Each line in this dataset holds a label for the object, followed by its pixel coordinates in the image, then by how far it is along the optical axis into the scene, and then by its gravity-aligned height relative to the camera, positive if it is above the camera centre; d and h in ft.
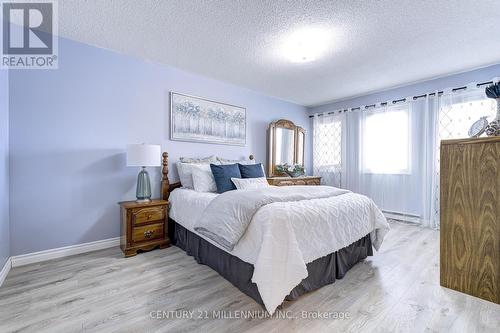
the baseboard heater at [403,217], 12.37 -2.95
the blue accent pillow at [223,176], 9.48 -0.52
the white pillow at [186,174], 9.98 -0.46
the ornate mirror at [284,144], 14.57 +1.38
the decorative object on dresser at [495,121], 5.58 +1.09
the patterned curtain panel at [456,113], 10.30 +2.44
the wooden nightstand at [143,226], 8.20 -2.37
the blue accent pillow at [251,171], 10.53 -0.33
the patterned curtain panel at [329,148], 15.64 +1.21
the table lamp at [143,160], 8.38 +0.13
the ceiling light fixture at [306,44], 7.59 +4.42
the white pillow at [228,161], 11.55 +0.15
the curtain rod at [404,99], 10.32 +3.69
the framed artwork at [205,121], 10.79 +2.24
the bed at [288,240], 4.87 -1.98
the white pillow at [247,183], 9.48 -0.81
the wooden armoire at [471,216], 5.42 -1.30
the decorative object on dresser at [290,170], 14.64 -0.38
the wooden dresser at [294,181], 12.93 -1.00
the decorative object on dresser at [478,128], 5.83 +0.97
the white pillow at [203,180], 9.51 -0.69
